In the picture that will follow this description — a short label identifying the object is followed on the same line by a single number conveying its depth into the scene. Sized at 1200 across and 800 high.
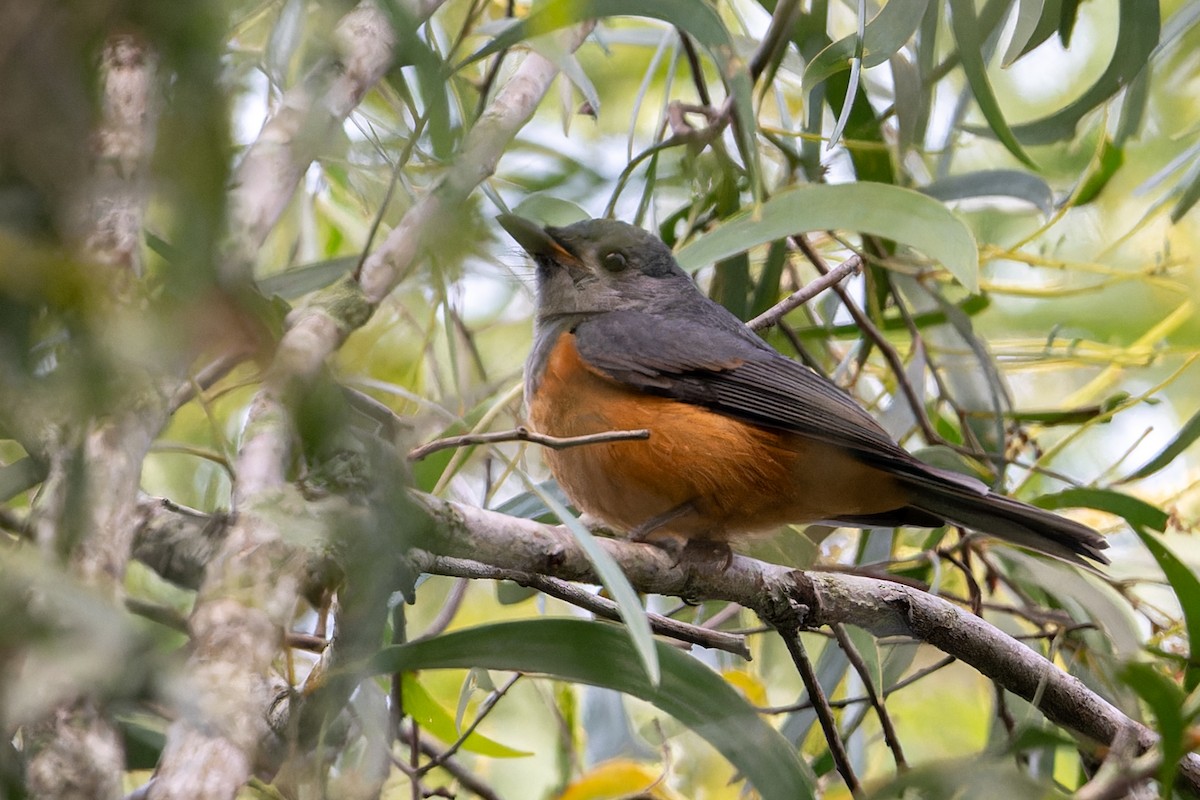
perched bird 6.12
